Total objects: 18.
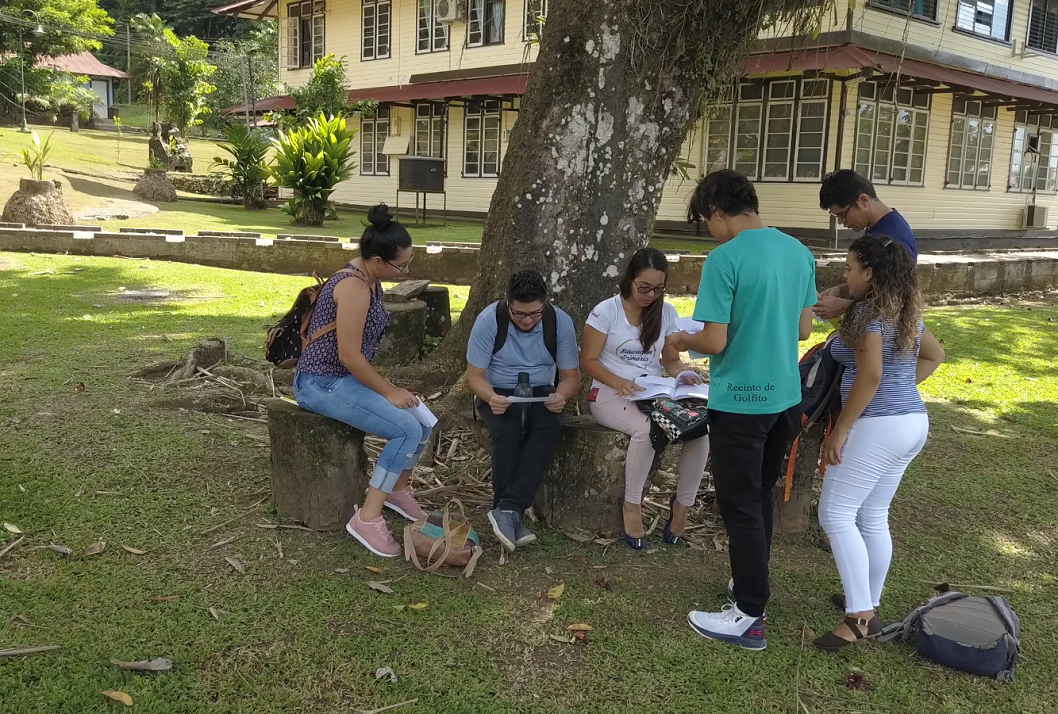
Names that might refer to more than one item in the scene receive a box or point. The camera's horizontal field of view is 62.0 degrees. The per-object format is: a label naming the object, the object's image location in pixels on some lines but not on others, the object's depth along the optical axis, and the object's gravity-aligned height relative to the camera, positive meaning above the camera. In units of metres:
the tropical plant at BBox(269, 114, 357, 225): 17.39 +0.67
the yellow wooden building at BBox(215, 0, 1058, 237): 16.97 +2.39
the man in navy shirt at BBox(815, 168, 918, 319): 3.89 +0.05
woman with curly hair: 3.10 -0.69
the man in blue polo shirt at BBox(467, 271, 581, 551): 3.84 -0.79
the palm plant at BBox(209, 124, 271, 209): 21.43 +0.78
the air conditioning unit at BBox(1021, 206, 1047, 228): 21.92 +0.19
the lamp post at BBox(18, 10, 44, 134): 35.19 +5.69
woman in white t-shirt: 3.86 -0.71
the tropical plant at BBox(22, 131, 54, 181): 15.36 +0.49
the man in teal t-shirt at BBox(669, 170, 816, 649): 3.03 -0.48
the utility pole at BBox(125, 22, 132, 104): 45.29 +7.58
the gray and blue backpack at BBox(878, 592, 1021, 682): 3.07 -1.43
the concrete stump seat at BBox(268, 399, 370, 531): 3.89 -1.18
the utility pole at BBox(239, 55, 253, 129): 27.73 +4.53
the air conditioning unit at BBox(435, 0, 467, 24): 22.11 +4.82
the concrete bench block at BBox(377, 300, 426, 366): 6.30 -0.95
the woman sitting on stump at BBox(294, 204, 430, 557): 3.66 -0.73
